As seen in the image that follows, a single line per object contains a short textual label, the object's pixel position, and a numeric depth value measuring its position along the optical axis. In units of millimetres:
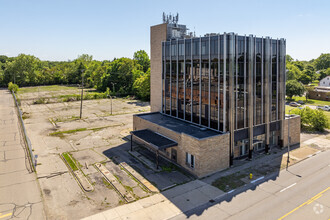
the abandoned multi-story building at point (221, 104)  29188
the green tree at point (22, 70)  121688
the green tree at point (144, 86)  79438
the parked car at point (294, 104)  74144
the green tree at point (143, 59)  114625
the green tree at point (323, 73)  136625
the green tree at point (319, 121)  44969
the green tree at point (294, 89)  81875
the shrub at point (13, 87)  101962
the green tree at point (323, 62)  167188
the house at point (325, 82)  111000
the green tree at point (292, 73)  103850
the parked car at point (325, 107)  67638
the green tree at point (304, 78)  119862
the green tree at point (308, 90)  87312
